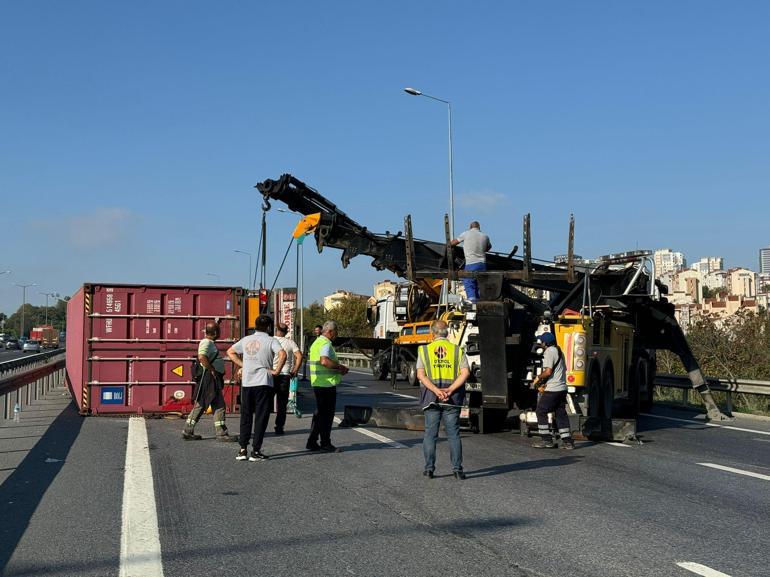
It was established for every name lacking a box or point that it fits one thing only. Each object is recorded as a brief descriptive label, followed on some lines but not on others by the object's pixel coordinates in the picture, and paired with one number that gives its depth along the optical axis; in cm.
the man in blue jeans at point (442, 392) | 938
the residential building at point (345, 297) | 7836
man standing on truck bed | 1382
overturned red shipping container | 1562
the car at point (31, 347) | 8188
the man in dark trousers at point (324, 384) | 1148
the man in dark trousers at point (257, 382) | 1069
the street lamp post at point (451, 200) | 3034
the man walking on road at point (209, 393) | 1248
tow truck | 1291
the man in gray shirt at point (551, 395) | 1210
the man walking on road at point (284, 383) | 1346
